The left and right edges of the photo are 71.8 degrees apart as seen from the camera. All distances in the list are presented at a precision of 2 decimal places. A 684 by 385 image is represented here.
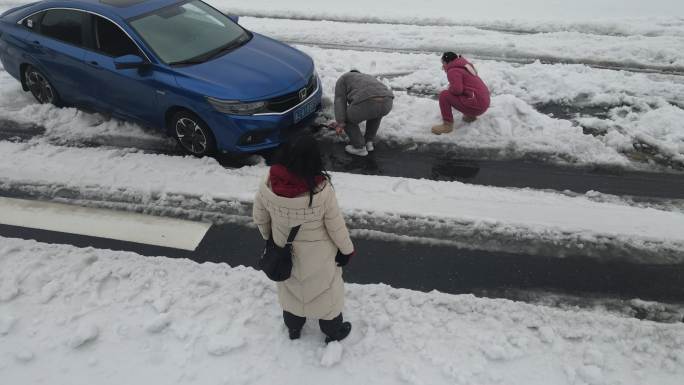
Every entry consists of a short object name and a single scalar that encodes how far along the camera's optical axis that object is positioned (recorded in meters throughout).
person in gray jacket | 5.41
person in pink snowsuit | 5.95
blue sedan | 5.40
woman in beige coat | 2.59
